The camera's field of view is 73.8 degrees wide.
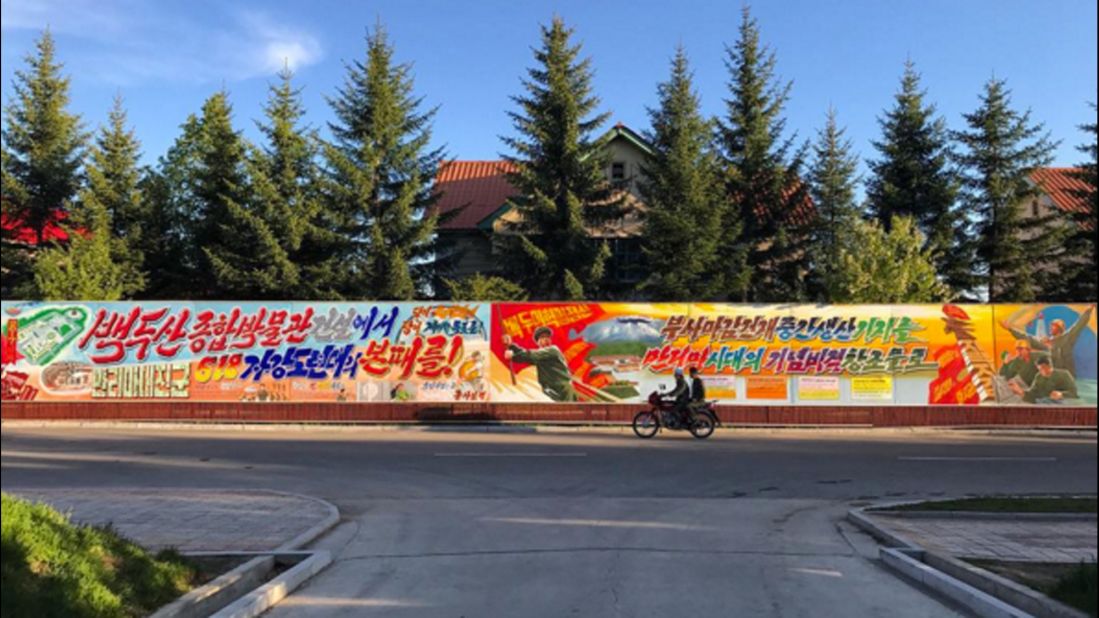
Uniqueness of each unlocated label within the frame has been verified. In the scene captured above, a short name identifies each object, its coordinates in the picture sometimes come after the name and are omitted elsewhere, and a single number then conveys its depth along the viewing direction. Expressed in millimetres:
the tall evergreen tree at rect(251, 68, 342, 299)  27828
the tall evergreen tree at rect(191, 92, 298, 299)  27453
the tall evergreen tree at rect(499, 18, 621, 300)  28078
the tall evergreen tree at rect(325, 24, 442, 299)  28094
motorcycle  17297
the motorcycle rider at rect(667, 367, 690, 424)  17219
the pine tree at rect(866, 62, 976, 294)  29906
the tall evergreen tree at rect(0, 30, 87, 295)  30688
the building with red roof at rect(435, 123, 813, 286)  30203
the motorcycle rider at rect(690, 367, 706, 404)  17422
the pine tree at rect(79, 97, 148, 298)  29125
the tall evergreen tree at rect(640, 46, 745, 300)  26594
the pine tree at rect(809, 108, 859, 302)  30612
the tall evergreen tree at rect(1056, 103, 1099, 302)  28766
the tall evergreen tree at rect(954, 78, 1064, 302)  29672
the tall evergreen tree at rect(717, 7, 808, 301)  29828
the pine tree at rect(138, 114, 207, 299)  30578
